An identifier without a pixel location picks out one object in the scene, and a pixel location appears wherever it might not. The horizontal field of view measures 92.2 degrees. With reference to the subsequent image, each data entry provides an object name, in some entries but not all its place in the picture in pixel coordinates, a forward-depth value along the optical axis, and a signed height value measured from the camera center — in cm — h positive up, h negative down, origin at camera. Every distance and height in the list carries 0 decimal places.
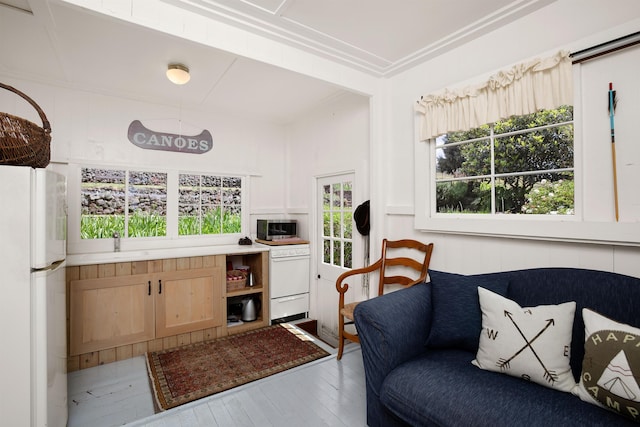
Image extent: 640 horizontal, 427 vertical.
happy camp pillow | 117 -62
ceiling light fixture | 264 +125
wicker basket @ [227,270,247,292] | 355 -73
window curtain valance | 180 +79
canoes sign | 347 +93
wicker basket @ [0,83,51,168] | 142 +38
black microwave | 393 -15
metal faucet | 331 -25
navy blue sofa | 126 -77
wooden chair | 257 -45
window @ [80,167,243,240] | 326 +18
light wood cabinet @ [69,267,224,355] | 274 -86
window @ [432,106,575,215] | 188 +33
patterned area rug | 236 -130
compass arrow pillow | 141 -62
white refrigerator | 138 -35
